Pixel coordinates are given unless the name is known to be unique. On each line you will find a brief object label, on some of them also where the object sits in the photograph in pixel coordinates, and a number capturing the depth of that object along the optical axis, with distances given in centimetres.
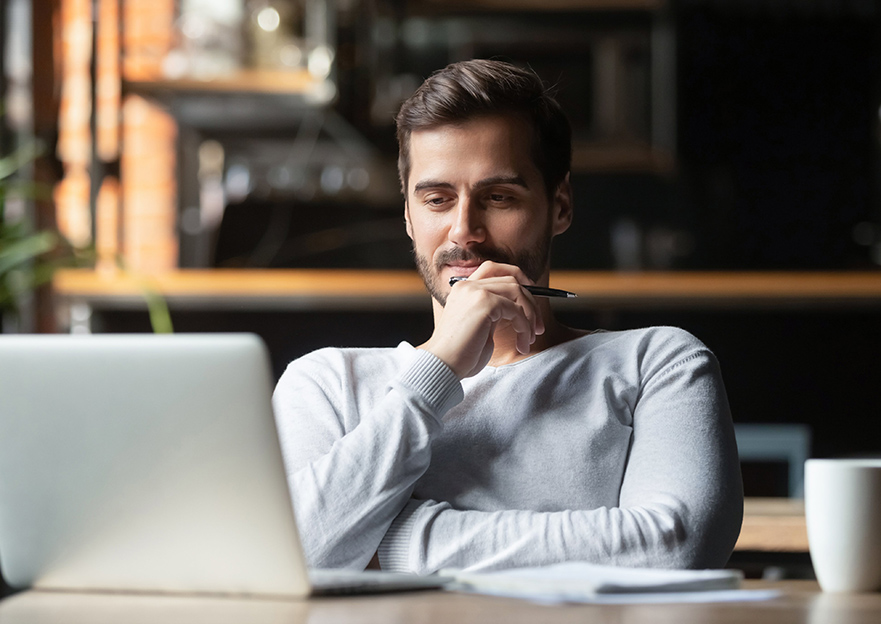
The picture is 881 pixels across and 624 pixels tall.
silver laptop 175
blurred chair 326
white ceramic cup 188
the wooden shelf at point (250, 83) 376
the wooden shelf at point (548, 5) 446
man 200
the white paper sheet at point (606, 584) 178
